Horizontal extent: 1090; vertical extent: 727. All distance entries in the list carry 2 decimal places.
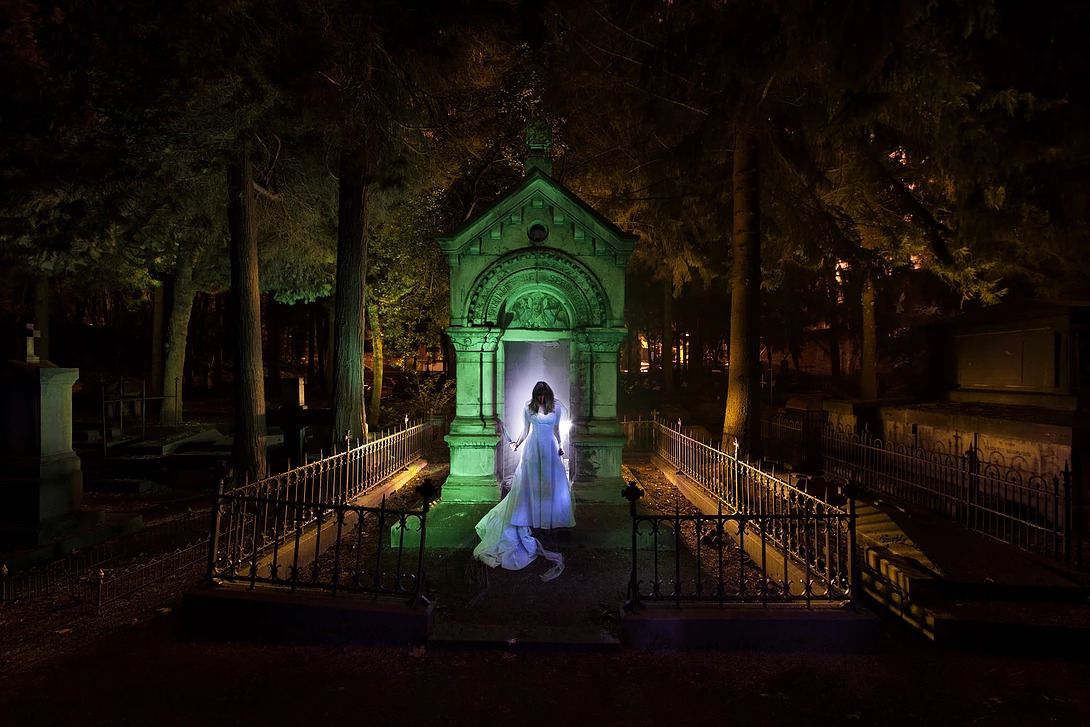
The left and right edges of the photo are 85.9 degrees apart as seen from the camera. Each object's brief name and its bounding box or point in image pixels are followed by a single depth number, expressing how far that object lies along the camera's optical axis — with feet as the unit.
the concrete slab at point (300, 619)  15.40
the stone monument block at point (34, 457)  24.40
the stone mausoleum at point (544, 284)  28.91
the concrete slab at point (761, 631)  15.08
